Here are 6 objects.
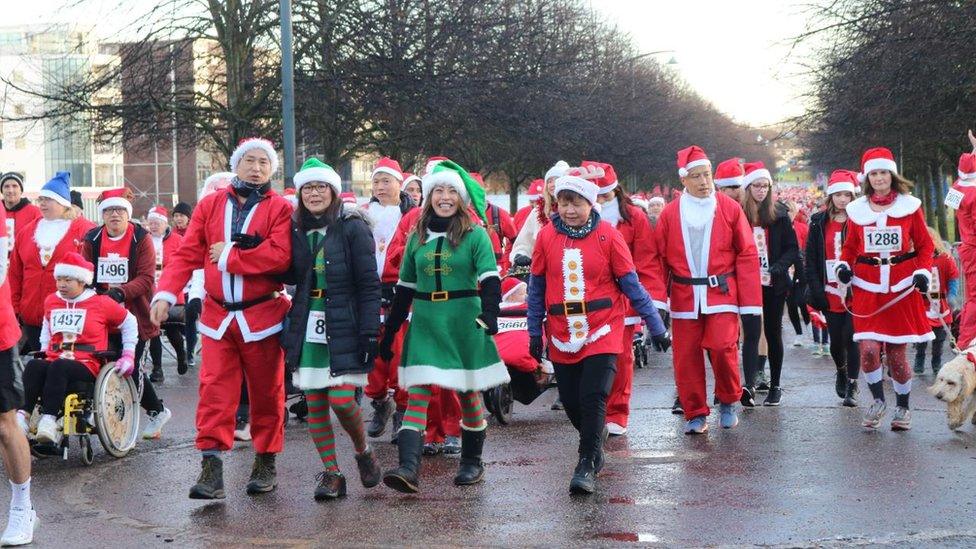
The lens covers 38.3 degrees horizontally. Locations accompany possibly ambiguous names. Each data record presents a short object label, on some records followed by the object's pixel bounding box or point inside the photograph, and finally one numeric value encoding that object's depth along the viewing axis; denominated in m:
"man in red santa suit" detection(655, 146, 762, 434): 9.81
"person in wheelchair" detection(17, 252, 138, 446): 9.34
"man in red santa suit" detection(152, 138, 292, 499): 7.71
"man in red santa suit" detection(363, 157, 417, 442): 9.99
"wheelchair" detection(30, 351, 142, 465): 9.32
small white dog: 9.66
